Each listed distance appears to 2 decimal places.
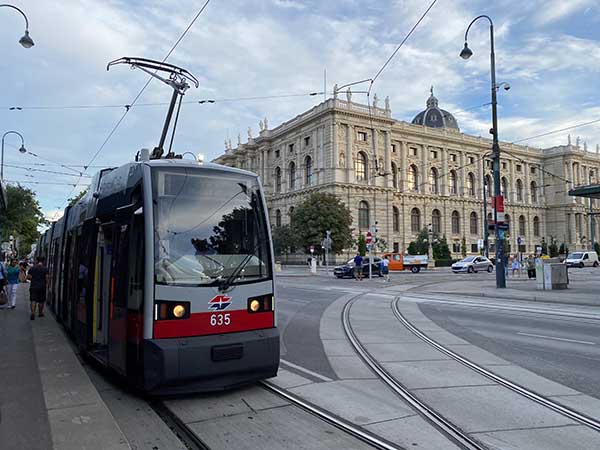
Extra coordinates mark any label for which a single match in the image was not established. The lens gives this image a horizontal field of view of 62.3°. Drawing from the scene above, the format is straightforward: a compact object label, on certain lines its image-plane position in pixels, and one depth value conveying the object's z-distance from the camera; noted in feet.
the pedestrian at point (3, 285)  52.24
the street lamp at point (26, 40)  47.21
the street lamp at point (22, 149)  87.81
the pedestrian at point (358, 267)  106.31
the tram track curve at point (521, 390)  16.02
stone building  214.96
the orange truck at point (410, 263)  159.74
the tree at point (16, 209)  114.21
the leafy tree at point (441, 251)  223.30
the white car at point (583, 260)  179.32
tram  17.67
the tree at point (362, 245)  204.95
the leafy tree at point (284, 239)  199.93
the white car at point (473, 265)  147.64
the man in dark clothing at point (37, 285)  43.98
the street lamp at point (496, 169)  73.77
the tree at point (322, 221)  184.24
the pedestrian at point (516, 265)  125.40
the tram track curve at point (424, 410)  14.28
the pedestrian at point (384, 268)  108.17
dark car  116.16
